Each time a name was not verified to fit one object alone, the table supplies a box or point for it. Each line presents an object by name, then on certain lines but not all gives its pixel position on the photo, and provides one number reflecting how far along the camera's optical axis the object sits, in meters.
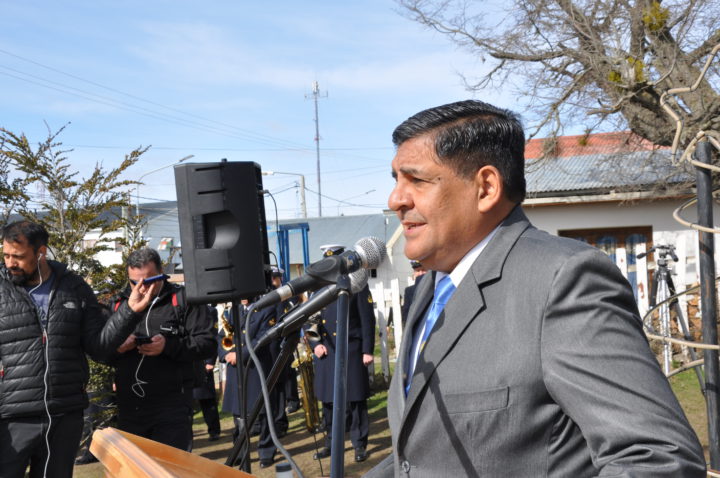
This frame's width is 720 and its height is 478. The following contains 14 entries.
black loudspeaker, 3.49
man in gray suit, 1.30
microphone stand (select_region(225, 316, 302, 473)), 2.39
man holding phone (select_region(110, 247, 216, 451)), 4.84
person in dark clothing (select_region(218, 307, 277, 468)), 7.26
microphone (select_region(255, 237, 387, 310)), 1.87
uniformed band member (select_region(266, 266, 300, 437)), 7.99
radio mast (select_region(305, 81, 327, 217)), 46.19
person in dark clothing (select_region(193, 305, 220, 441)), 8.73
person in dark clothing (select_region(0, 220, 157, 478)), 4.23
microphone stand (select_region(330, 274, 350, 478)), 1.81
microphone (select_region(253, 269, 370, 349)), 1.92
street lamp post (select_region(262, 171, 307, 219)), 38.44
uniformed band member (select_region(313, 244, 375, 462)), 7.47
